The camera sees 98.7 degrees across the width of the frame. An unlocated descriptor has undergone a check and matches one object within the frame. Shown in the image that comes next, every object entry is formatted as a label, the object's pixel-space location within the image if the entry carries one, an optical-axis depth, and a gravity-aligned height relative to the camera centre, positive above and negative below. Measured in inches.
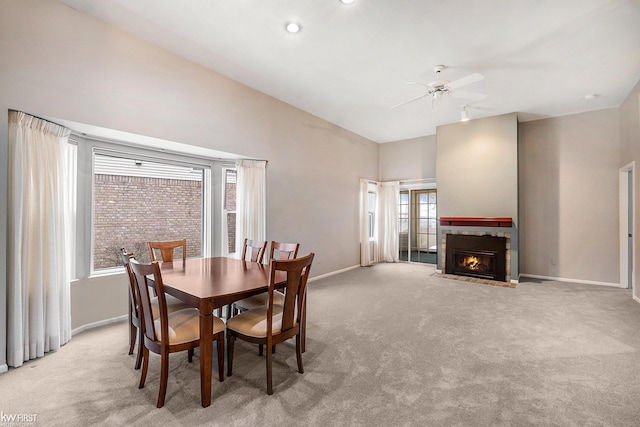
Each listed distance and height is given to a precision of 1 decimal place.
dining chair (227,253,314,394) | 77.5 -32.6
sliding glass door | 275.9 -9.4
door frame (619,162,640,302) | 184.4 -7.1
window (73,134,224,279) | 123.3 +6.9
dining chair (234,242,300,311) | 103.9 -32.3
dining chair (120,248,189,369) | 84.6 -32.8
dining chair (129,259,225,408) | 71.2 -32.9
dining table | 72.2 -21.7
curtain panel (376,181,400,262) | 282.7 -5.1
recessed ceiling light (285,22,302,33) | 106.9 +74.3
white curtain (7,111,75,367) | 90.1 -8.8
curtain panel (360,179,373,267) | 260.5 -5.2
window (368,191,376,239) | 288.2 +3.2
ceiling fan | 131.0 +66.7
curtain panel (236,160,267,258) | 165.5 +7.7
